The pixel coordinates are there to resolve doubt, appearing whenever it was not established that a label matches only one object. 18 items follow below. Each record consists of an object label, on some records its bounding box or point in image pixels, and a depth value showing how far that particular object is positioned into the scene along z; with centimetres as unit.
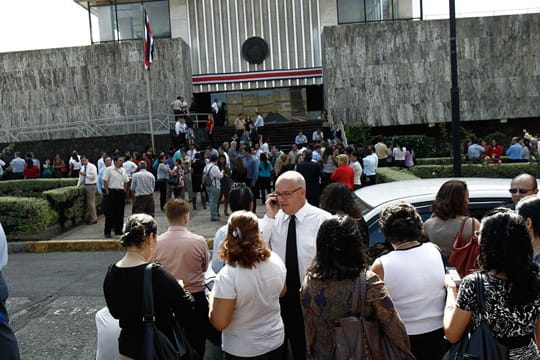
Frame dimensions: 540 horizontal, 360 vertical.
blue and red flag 2062
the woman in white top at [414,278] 314
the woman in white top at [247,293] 318
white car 464
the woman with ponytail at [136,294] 318
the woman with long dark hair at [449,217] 400
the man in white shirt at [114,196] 1101
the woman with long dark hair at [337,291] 277
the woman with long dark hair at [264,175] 1402
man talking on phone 385
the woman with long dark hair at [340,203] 460
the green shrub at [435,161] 1798
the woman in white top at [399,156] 1819
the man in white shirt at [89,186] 1260
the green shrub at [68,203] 1185
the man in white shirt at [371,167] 1331
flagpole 2021
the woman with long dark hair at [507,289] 258
